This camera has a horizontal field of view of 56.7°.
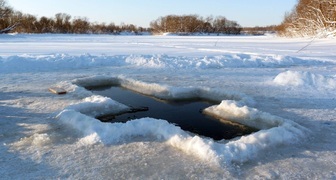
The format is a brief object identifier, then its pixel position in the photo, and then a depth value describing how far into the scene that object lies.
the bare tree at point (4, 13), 49.16
